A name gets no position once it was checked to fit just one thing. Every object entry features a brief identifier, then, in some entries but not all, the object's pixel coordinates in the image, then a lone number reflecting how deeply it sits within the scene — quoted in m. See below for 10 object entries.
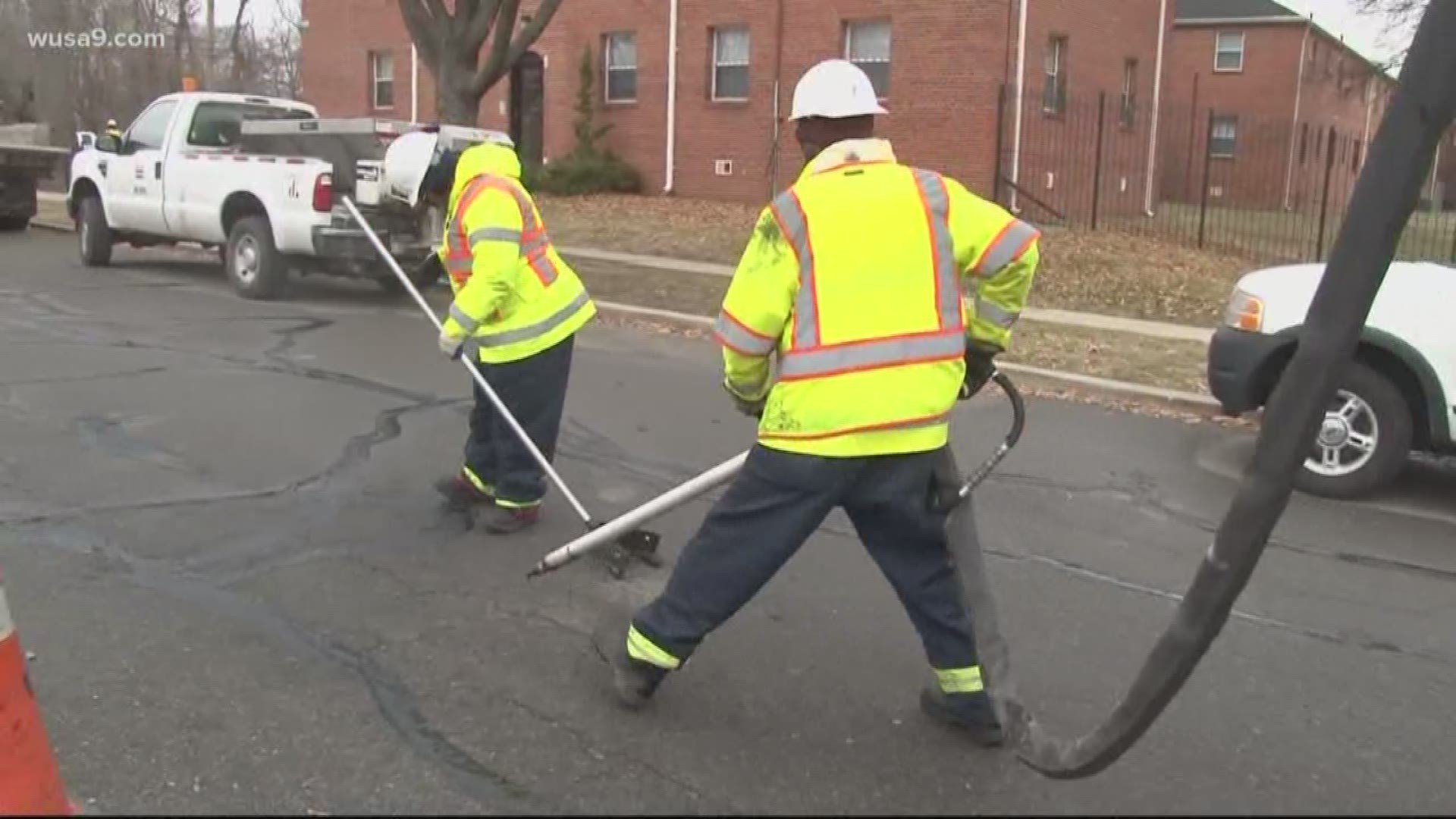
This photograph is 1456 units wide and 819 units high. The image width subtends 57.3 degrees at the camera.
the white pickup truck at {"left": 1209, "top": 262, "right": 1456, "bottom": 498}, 6.86
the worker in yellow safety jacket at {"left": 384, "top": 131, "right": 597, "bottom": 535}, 5.38
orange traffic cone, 2.89
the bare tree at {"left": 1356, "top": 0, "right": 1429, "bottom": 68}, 29.74
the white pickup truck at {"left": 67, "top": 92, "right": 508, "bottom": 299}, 12.74
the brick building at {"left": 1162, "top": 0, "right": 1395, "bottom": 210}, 36.50
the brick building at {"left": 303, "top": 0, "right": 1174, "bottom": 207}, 22.45
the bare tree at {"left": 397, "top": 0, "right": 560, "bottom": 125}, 15.91
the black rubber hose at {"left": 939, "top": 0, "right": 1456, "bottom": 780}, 1.94
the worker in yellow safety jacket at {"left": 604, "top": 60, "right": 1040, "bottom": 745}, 3.45
